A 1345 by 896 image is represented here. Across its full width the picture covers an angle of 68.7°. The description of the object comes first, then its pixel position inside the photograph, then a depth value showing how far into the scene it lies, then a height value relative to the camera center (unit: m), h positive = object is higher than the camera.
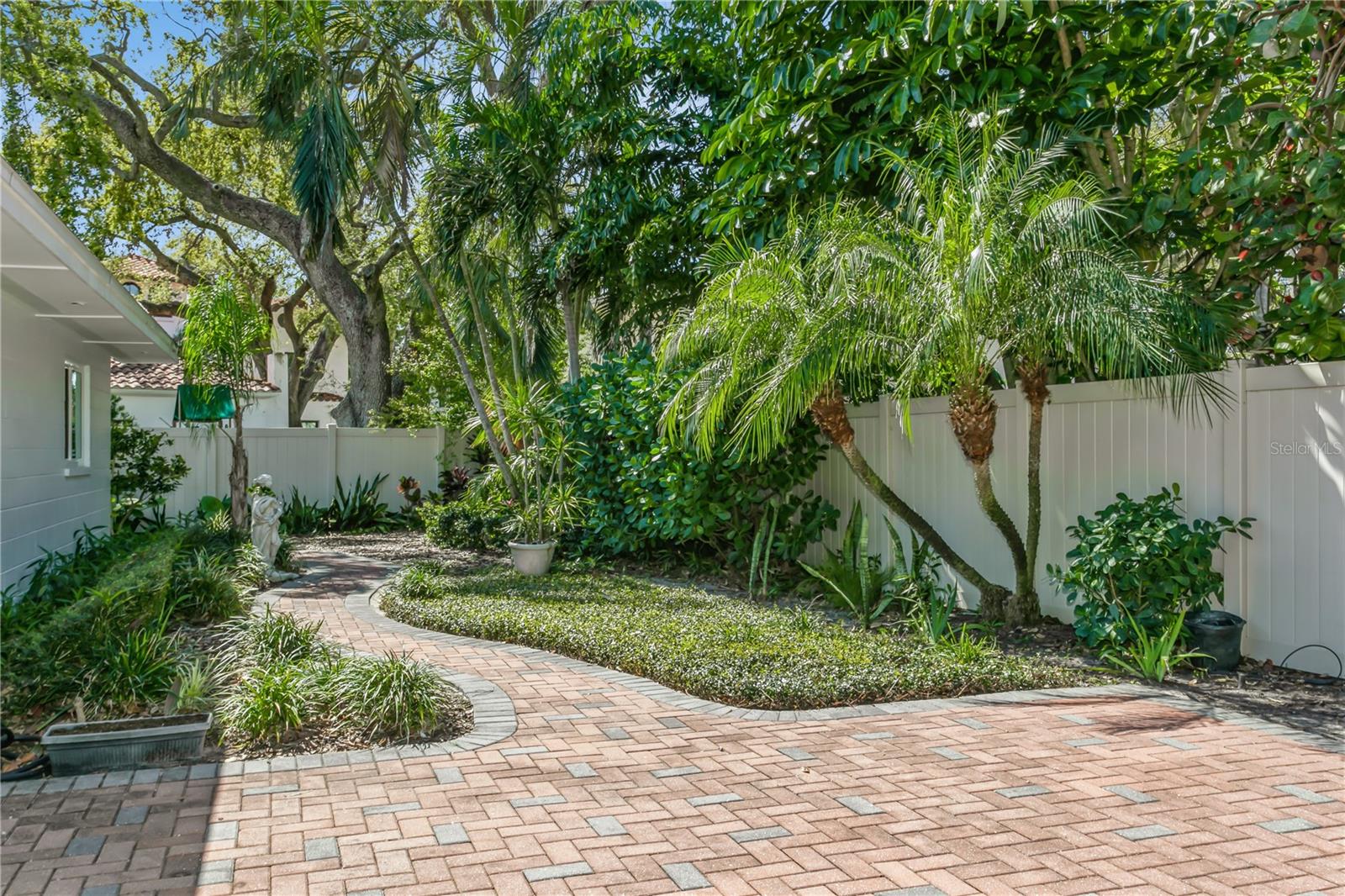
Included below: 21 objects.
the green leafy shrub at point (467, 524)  13.09 -1.14
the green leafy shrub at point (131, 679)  5.20 -1.29
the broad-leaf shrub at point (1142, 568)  6.07 -0.80
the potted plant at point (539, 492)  10.74 -0.57
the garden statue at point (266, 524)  10.76 -0.91
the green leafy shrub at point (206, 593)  8.12 -1.27
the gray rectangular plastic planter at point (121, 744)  4.46 -1.39
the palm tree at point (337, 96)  11.70 +4.35
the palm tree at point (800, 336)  6.68 +0.78
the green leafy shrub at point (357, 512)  17.08 -1.23
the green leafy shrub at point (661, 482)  10.10 -0.42
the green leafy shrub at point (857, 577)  7.98 -1.17
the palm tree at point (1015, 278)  5.94 +1.02
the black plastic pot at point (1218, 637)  6.02 -1.20
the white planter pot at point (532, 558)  10.68 -1.27
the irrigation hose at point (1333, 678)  5.74 -1.39
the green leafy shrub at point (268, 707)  4.93 -1.36
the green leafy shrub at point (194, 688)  5.16 -1.33
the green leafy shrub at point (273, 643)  5.97 -1.27
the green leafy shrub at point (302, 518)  16.42 -1.28
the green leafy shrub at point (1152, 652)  5.94 -1.30
